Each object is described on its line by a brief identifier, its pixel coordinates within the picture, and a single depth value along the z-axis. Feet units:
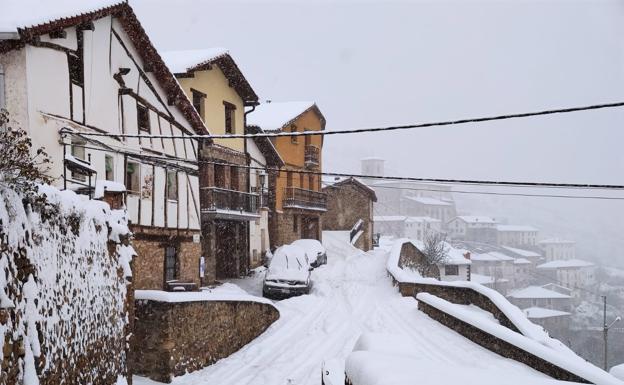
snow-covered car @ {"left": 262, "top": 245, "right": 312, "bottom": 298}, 64.28
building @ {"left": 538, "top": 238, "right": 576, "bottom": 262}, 379.96
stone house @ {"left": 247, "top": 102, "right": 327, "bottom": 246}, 98.27
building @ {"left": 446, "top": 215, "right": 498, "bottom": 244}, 355.97
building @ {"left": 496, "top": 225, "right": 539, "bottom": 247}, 372.99
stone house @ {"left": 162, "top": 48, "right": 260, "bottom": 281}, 68.44
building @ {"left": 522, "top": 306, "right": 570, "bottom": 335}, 213.66
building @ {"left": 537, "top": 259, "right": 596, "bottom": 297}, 307.99
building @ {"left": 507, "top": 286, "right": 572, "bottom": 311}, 239.09
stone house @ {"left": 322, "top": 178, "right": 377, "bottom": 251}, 132.05
